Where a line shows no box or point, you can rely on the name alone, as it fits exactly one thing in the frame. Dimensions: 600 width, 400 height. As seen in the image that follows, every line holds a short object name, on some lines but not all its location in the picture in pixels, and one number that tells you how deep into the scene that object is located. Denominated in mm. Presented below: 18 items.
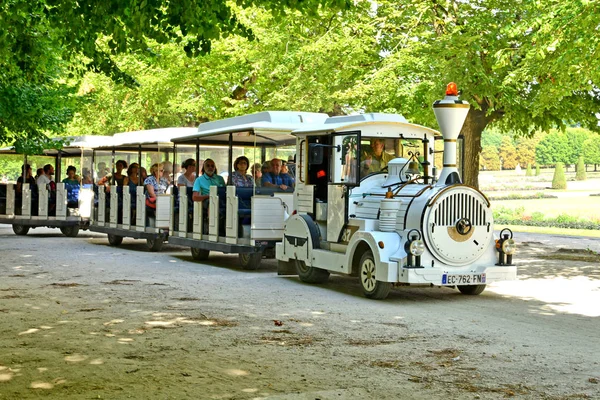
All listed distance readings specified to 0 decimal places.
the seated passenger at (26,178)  29078
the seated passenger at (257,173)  18862
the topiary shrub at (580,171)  57500
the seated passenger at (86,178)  27828
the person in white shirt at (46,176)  28594
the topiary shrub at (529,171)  66812
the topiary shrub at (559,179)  52844
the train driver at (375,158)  14633
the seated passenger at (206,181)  19609
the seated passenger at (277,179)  18500
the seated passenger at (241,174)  18938
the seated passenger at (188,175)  21516
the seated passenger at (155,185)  22578
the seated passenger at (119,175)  25594
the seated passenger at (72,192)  28062
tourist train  12969
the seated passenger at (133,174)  24156
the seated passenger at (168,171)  23258
